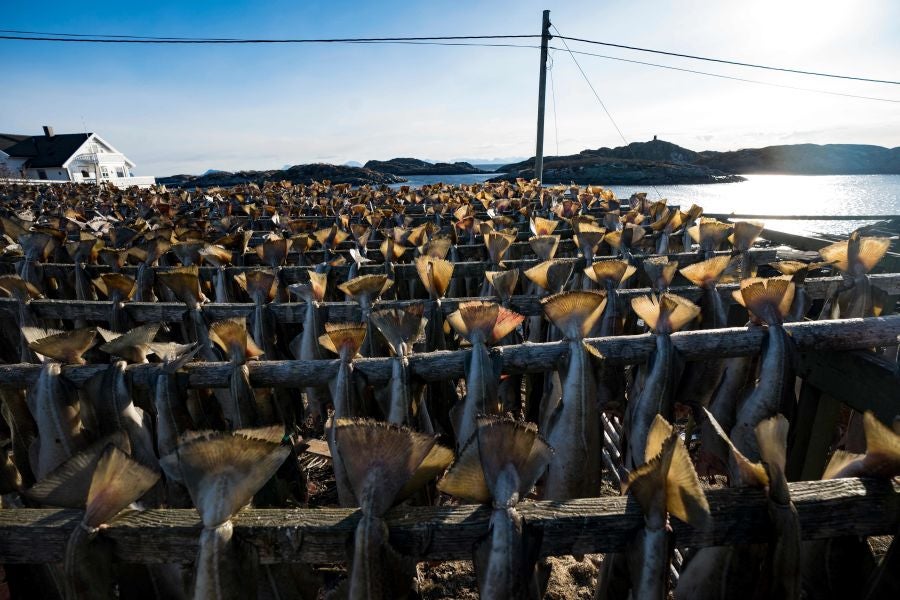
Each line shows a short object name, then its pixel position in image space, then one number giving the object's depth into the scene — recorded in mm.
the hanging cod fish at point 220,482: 876
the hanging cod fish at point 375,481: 897
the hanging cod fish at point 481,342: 1517
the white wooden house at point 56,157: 45594
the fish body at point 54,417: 1534
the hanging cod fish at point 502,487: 898
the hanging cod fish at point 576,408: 1485
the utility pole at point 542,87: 13602
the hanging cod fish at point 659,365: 1568
